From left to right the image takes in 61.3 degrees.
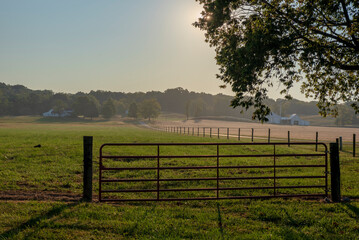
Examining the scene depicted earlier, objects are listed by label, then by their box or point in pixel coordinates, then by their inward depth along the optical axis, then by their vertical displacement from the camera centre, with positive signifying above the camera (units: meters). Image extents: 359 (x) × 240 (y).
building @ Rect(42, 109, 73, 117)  175.50 +0.26
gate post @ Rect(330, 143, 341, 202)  9.05 -1.65
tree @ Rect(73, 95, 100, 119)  157.50 +3.97
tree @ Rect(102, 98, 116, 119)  158.75 +2.58
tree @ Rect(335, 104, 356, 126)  148.00 +0.20
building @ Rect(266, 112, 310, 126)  156.93 -1.81
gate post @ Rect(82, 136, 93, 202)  8.58 -1.51
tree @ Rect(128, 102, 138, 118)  158.10 +2.20
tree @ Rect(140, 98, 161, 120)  149.75 +3.62
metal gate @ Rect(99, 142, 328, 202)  10.00 -2.55
